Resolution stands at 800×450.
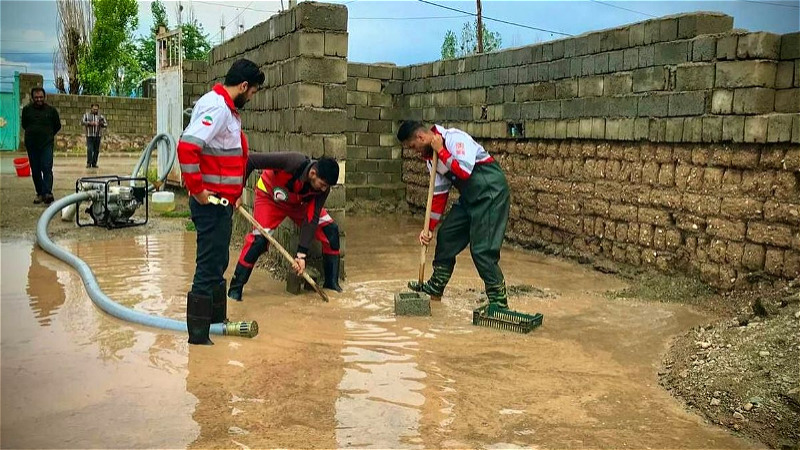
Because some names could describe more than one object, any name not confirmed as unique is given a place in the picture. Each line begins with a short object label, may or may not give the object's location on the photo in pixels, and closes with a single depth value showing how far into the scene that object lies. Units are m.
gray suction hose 4.91
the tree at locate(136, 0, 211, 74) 32.69
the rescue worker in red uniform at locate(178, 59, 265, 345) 4.52
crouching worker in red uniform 5.77
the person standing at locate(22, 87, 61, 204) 11.00
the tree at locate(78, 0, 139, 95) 32.97
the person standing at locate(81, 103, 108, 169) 18.16
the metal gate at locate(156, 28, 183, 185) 12.68
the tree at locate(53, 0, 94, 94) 34.47
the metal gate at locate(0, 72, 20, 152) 23.19
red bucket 14.59
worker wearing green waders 5.76
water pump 9.14
